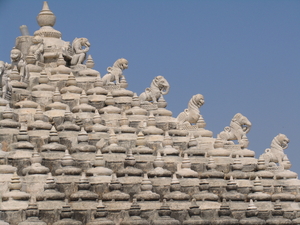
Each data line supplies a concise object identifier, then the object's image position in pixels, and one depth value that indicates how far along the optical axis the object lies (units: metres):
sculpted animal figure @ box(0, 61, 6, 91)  71.56
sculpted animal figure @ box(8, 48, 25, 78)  75.14
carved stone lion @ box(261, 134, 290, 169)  80.81
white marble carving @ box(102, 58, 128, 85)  78.56
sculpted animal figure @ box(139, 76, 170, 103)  79.08
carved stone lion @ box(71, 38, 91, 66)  78.56
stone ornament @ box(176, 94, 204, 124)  79.06
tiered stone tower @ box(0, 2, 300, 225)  66.75
